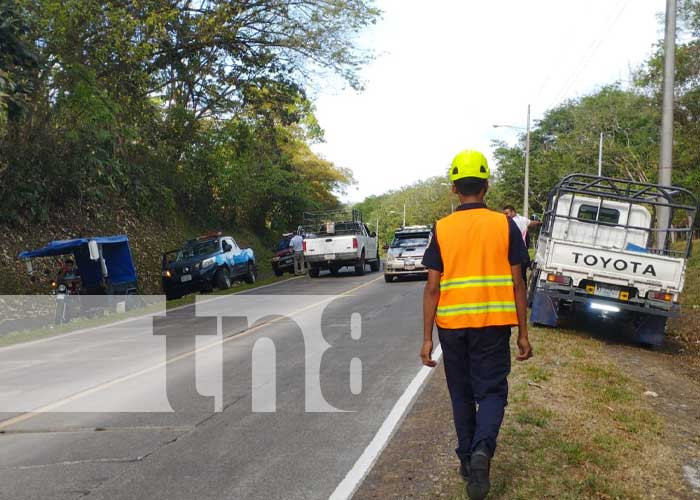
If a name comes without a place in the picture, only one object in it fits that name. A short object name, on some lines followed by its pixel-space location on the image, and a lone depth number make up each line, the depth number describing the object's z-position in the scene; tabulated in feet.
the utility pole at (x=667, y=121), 44.19
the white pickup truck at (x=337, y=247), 89.81
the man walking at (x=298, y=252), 99.09
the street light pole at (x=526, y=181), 134.31
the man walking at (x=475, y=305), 14.62
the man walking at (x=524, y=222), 48.12
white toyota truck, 36.76
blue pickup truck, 77.92
